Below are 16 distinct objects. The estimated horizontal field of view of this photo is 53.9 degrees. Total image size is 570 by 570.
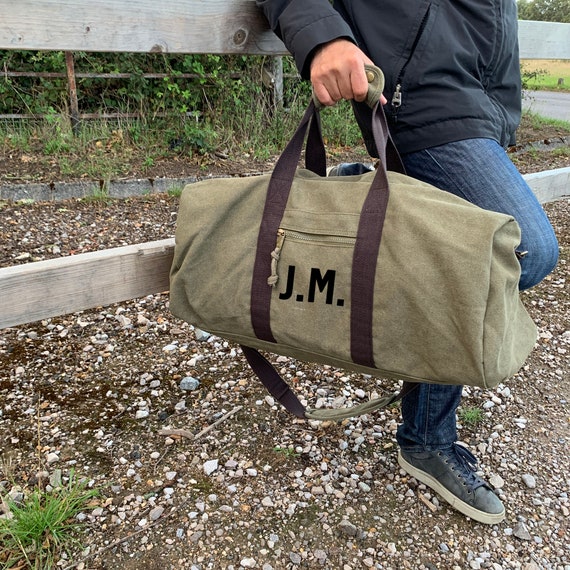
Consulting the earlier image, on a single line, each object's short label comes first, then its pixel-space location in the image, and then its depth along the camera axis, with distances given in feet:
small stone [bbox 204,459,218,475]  6.49
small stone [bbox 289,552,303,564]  5.52
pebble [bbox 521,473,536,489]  6.70
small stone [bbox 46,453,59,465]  6.40
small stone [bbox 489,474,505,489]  6.66
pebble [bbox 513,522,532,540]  5.99
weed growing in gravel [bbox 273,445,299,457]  6.86
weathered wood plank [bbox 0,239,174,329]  5.30
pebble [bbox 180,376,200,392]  7.87
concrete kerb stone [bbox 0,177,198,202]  14.36
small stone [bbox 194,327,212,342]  8.99
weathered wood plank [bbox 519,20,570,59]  9.51
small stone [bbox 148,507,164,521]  5.84
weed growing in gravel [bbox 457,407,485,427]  7.64
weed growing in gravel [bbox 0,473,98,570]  5.19
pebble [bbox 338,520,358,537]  5.87
